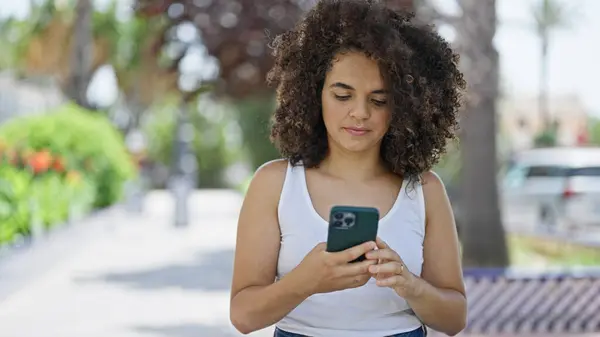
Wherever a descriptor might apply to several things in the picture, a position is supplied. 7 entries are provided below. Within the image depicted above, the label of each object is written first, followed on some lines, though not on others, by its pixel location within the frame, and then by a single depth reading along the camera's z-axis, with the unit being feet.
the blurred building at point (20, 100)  69.36
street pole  61.62
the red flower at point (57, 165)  45.19
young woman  6.66
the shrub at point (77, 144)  49.85
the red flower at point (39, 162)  42.83
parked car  51.11
